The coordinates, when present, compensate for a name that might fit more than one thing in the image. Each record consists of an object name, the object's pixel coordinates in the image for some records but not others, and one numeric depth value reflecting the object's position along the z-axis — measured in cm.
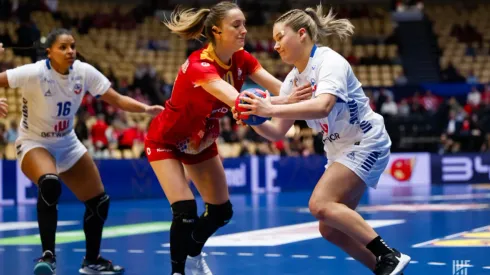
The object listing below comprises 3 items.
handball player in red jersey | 1108
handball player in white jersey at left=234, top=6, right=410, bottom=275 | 995
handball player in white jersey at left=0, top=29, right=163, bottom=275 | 1318
